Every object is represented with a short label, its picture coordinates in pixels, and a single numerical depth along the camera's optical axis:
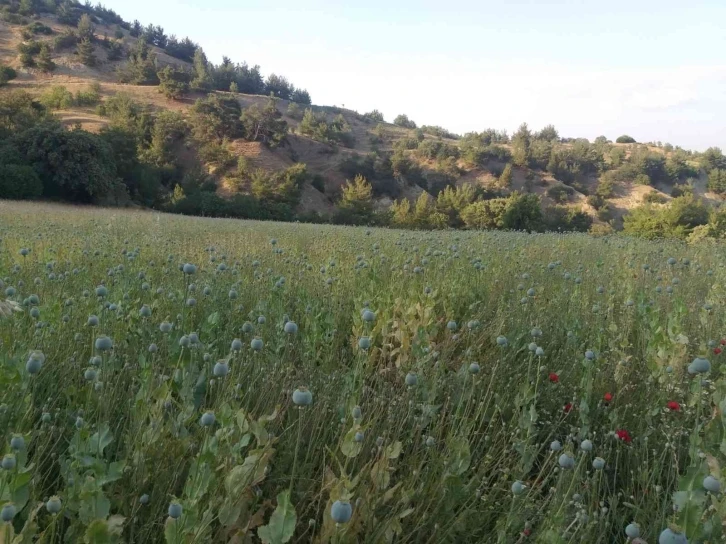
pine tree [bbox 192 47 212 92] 55.50
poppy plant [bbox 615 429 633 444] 2.03
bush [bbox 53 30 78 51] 55.25
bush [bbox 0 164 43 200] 23.08
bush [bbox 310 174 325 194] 43.50
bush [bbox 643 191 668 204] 47.56
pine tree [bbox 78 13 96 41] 57.93
